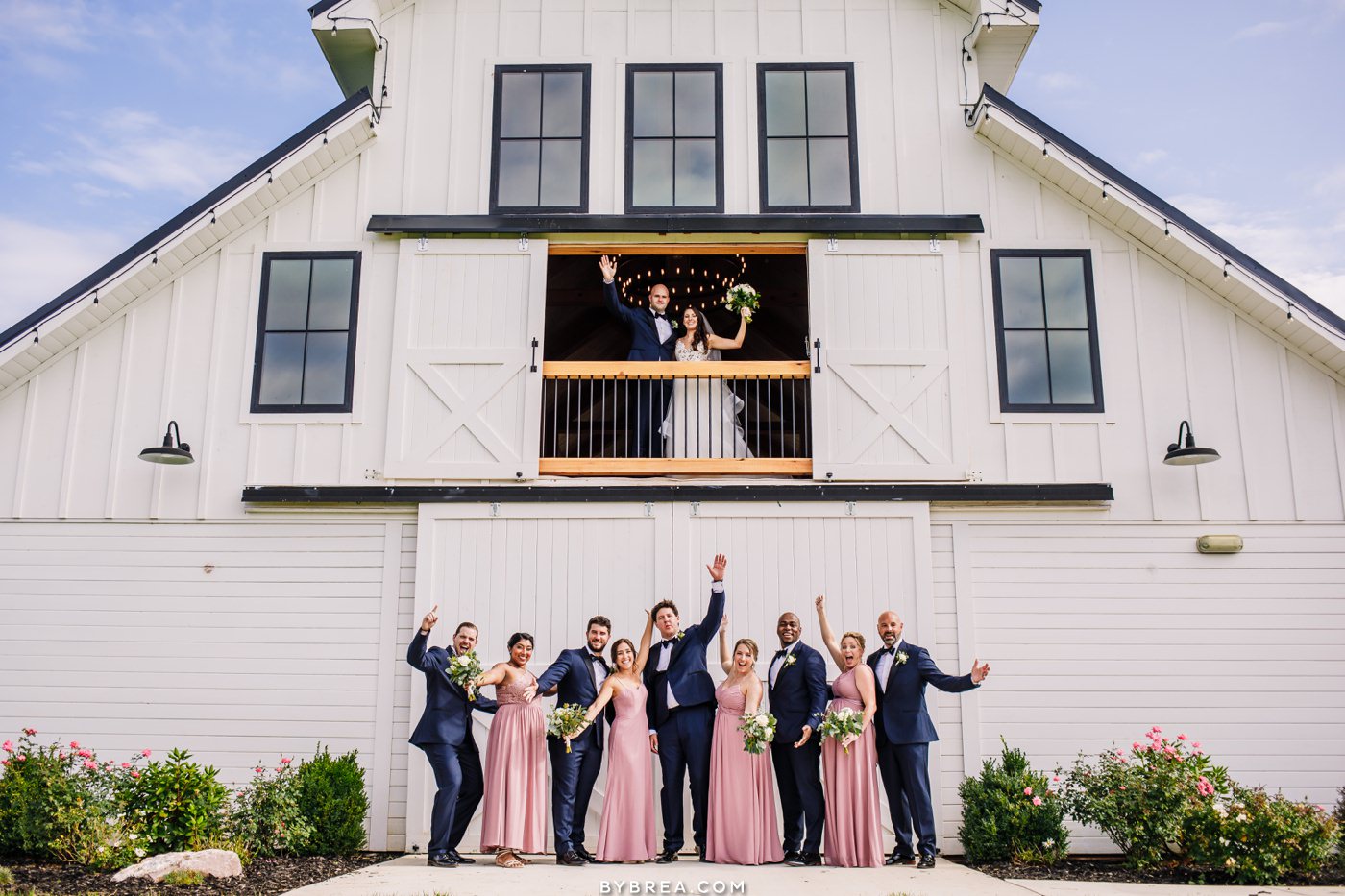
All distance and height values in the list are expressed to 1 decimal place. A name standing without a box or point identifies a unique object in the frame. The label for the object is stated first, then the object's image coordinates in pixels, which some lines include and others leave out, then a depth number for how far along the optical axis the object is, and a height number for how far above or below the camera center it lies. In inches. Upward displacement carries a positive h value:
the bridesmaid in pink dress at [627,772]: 339.0 -23.1
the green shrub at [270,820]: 352.8 -38.8
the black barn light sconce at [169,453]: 398.0 +81.2
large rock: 308.7 -46.1
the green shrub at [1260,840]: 319.3 -39.7
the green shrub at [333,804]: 366.6 -34.9
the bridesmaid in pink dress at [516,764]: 335.6 -20.7
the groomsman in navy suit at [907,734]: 340.8 -11.4
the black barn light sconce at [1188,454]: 391.9 +80.7
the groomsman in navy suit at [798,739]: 339.6 -13.0
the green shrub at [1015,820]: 352.2 -38.0
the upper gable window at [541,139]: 448.1 +213.5
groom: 448.8 +137.4
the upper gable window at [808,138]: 446.0 +213.1
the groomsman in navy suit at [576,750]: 340.2 -16.8
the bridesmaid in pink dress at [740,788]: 337.4 -27.5
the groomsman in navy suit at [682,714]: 347.9 -5.9
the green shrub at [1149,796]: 338.6 -29.9
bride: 439.5 +103.3
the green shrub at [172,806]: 333.7 -32.5
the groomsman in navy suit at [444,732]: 336.5 -11.2
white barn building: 404.8 +97.0
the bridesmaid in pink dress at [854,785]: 335.9 -26.3
